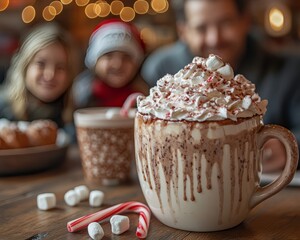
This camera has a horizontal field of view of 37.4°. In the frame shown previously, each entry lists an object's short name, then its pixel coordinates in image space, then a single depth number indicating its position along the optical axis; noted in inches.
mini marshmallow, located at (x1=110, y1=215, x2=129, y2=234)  26.2
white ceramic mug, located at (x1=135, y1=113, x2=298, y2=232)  25.0
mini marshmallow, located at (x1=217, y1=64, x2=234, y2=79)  27.0
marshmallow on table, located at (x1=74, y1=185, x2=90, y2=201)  33.1
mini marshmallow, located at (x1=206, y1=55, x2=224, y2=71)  27.3
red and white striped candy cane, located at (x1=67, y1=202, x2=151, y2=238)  26.4
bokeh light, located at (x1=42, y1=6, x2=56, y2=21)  166.4
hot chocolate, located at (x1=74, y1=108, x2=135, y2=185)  37.8
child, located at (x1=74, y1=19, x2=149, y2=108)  71.8
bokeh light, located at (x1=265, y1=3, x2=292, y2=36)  160.6
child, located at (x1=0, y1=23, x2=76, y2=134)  68.0
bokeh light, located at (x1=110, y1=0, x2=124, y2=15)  174.1
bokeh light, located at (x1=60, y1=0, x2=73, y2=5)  169.2
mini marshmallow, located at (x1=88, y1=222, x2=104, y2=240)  25.2
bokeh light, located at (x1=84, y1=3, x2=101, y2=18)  172.7
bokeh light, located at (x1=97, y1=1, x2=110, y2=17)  172.9
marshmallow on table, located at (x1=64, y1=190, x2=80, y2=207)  32.1
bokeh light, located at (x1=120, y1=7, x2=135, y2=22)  174.4
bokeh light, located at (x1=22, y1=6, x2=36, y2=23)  164.4
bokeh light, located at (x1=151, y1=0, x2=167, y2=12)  171.0
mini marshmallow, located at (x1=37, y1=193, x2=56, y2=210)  31.1
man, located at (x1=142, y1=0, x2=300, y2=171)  71.3
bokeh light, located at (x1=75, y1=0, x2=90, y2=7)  170.8
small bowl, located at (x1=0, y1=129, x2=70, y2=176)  40.4
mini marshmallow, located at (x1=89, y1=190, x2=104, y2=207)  32.0
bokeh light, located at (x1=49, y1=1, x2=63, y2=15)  167.5
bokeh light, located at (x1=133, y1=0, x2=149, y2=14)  173.6
